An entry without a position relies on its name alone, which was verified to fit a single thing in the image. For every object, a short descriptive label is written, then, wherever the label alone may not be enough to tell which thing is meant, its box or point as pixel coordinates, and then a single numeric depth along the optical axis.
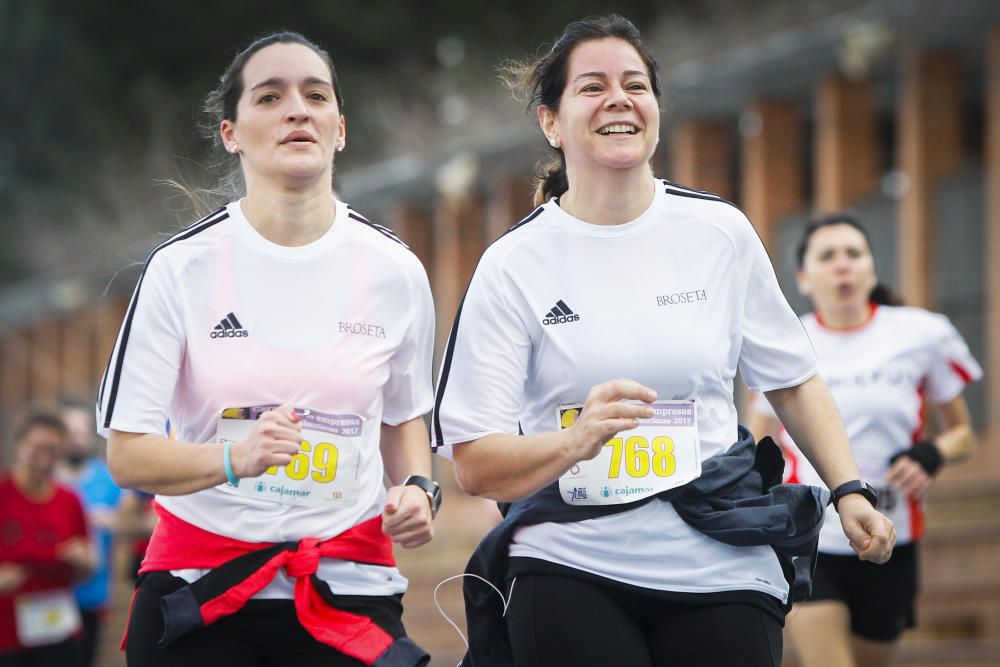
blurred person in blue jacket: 19.30
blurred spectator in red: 17.23
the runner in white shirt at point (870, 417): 13.01
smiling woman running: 7.54
